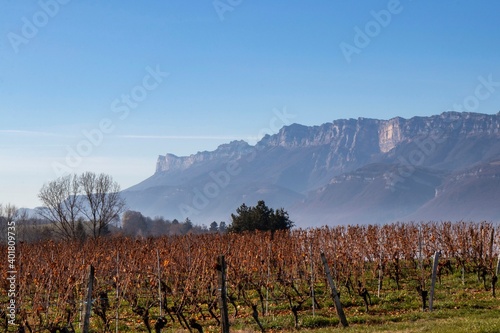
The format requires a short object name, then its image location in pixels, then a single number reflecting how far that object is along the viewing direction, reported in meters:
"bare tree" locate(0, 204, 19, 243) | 85.47
